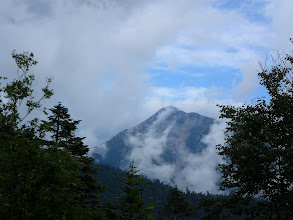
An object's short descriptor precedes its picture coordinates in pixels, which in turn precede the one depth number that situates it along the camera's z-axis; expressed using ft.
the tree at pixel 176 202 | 167.79
